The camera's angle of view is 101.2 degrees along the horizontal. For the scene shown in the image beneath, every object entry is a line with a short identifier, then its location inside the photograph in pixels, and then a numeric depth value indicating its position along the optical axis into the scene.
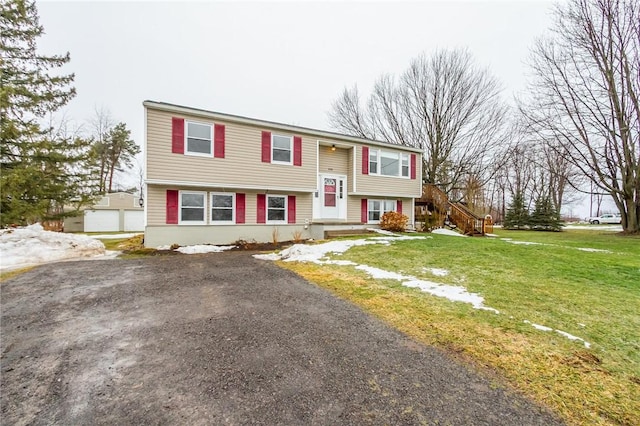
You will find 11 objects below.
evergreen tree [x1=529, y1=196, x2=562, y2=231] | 24.20
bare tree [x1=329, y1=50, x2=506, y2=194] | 20.27
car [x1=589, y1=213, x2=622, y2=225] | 36.64
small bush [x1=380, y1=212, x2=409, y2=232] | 14.62
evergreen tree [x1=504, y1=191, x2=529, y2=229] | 26.05
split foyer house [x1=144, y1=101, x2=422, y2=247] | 10.41
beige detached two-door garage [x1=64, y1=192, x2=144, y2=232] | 22.27
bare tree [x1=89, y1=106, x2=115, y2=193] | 26.84
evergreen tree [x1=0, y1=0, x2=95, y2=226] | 11.34
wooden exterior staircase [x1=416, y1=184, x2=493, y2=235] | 15.87
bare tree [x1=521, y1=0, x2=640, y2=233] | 14.00
